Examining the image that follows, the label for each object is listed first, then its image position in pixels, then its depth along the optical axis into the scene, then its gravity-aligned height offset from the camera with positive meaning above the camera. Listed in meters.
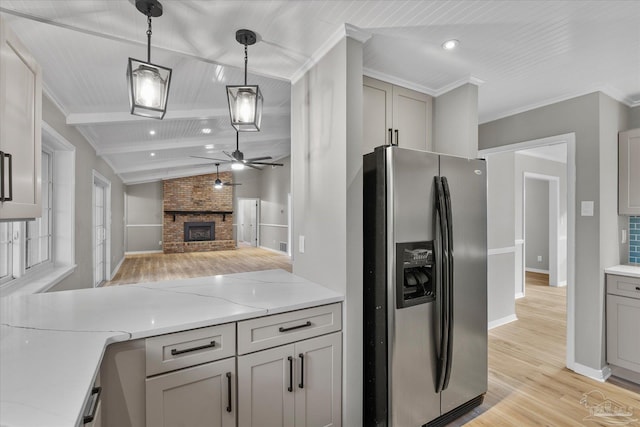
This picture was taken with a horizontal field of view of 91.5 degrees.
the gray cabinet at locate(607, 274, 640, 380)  2.52 -0.89
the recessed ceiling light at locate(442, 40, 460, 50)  1.93 +1.07
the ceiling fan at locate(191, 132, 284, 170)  4.36 +0.82
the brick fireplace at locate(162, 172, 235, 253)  10.35 -0.06
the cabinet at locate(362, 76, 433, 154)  2.24 +0.75
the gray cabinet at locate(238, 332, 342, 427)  1.50 -0.89
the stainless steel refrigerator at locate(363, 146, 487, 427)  1.78 -0.44
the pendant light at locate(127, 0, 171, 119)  1.27 +0.53
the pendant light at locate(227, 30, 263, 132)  1.60 +0.56
